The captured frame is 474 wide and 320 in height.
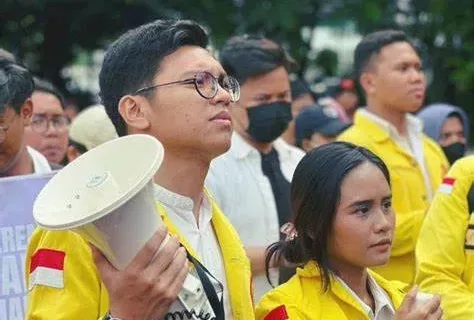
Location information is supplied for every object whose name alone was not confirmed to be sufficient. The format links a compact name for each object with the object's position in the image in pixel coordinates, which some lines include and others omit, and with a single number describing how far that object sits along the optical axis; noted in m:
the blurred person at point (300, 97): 13.19
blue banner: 5.51
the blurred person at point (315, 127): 11.51
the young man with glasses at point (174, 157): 4.18
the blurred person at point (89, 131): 8.68
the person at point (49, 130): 8.74
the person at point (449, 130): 10.86
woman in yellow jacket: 4.95
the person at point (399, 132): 7.78
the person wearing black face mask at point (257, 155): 7.39
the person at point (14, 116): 6.28
